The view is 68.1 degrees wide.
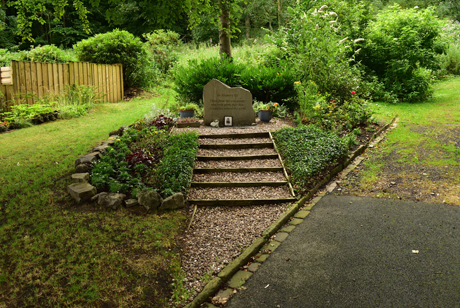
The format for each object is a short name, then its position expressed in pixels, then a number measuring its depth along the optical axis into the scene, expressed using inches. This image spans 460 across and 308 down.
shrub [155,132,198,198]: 213.2
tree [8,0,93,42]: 229.1
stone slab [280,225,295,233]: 183.2
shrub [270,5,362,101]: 362.0
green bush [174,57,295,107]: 391.5
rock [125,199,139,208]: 193.7
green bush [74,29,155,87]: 533.6
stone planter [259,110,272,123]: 359.3
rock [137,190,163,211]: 194.9
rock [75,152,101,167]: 227.6
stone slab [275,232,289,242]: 175.0
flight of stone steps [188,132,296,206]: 217.6
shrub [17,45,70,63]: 484.5
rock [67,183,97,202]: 191.6
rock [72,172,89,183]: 206.7
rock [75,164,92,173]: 221.1
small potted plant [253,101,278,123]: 359.6
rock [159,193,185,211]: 197.3
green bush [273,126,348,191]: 236.5
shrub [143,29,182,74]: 687.1
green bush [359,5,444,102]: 463.8
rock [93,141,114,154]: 249.8
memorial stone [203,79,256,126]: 344.8
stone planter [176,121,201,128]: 343.8
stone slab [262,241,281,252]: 166.9
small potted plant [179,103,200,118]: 372.8
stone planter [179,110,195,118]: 373.4
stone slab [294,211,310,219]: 199.0
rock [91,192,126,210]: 189.9
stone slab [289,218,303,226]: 191.2
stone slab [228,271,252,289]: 141.3
